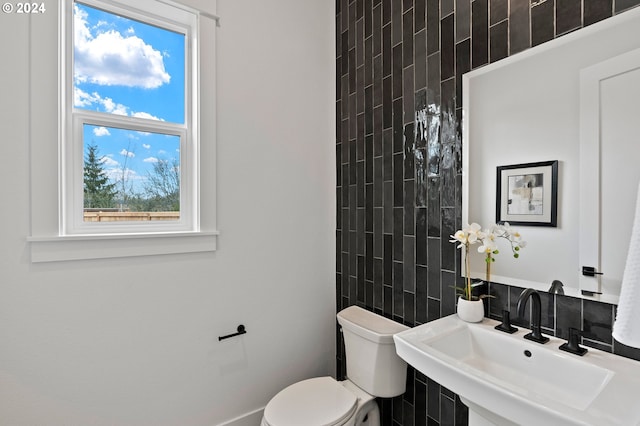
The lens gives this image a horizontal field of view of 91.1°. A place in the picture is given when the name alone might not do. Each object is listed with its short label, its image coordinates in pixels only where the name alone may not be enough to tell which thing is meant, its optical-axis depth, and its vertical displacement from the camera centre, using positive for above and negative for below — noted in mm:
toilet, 1412 -912
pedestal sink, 746 -481
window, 1301 +379
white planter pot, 1267 -408
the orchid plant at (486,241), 1248 -125
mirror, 997 +223
